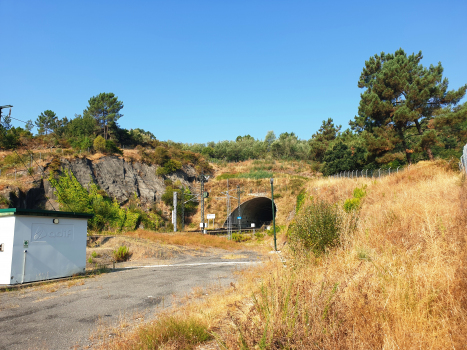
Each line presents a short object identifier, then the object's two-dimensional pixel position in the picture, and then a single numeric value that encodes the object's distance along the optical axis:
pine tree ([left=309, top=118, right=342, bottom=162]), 63.44
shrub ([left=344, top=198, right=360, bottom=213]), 16.54
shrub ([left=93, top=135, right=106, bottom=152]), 47.56
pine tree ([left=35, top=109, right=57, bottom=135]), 78.12
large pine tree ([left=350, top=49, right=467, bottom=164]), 25.11
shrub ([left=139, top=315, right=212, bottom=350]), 4.79
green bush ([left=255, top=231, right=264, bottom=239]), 37.80
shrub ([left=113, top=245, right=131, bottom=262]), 20.32
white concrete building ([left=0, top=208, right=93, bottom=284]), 11.23
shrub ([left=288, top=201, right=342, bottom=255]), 9.56
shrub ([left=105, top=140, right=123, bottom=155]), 48.00
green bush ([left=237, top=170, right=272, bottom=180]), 56.07
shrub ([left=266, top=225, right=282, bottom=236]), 35.20
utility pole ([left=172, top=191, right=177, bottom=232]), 39.17
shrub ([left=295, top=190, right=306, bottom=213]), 29.25
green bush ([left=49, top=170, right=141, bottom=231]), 35.47
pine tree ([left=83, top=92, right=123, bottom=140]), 61.09
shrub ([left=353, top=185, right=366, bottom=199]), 19.25
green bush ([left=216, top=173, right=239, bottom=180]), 59.57
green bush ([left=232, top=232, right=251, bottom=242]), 36.30
